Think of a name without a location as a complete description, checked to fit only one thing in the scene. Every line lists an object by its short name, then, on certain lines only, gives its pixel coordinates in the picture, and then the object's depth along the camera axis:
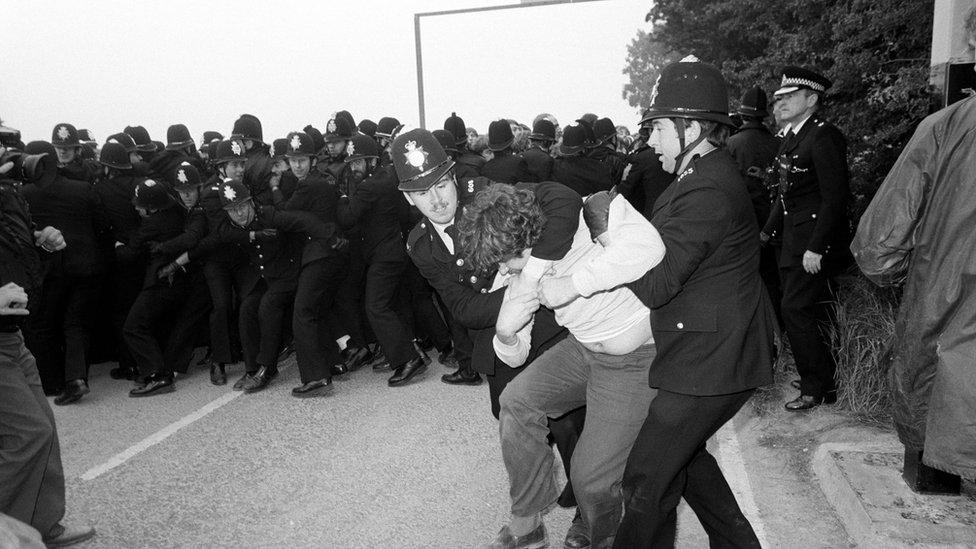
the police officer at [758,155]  6.20
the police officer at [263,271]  6.57
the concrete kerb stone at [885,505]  3.15
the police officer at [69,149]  7.42
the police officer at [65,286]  6.43
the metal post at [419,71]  18.12
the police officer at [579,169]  8.06
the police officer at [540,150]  8.20
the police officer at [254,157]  7.10
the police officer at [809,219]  4.80
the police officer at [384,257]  6.71
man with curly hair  2.66
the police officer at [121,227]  7.11
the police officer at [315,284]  6.42
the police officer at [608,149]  8.52
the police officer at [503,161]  7.90
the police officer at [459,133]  8.60
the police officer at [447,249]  3.49
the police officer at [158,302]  6.64
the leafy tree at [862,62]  6.02
